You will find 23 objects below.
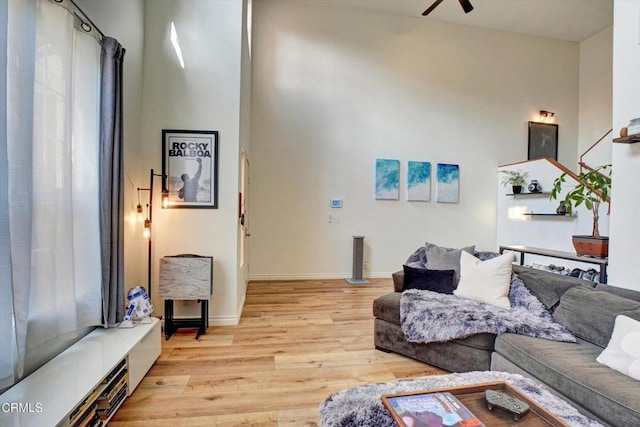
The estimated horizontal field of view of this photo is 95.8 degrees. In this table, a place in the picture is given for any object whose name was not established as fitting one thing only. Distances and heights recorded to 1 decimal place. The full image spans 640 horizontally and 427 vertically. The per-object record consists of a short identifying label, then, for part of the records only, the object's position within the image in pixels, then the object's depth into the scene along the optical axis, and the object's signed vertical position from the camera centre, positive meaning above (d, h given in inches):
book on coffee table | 43.4 -31.5
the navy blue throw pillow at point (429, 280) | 108.0 -25.2
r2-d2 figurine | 85.6 -30.4
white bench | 49.1 -34.9
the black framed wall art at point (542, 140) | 224.5 +59.0
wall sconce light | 225.9 +77.9
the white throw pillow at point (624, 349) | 57.6 -27.6
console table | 124.5 -20.3
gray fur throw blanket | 78.1 -30.0
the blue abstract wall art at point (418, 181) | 204.7 +23.1
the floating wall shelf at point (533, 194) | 182.8 +14.2
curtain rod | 69.4 +48.3
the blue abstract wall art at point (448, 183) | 209.3 +22.1
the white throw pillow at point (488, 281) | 94.9 -22.6
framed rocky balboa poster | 113.6 +16.6
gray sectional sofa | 54.8 -32.5
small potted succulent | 199.2 +25.0
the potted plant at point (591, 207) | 122.1 +4.7
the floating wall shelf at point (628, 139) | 87.7 +24.2
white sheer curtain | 52.9 +6.1
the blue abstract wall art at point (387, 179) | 201.0 +23.7
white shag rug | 47.9 -34.4
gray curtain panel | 80.7 +6.9
